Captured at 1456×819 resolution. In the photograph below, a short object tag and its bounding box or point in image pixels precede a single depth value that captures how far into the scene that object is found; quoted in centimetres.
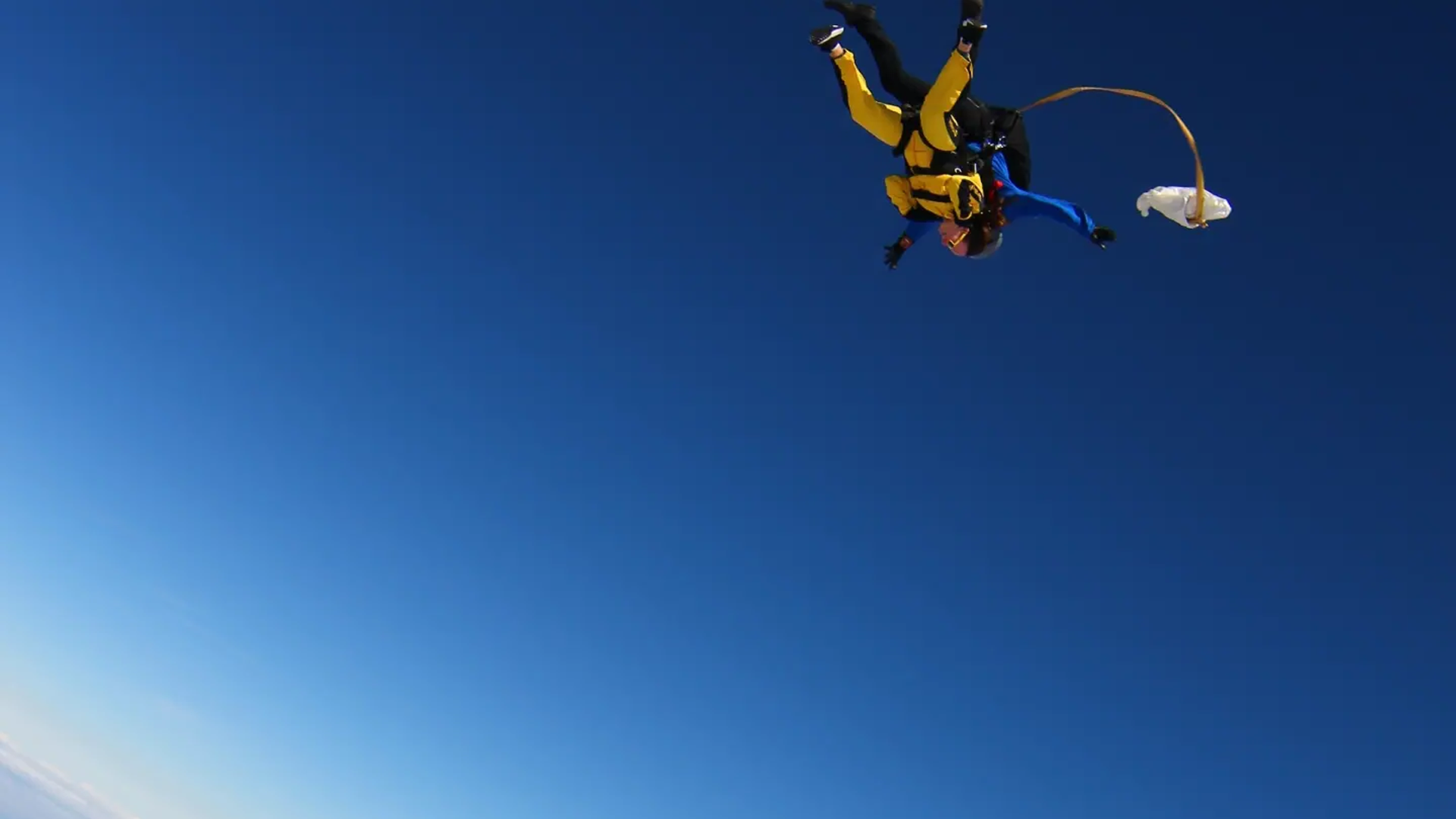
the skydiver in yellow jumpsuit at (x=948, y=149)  790
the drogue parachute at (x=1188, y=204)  720
